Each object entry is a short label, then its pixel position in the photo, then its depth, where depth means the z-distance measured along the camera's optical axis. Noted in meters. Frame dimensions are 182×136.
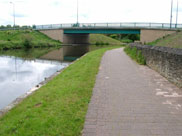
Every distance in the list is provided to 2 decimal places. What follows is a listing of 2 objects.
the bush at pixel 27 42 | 41.05
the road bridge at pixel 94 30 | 39.22
